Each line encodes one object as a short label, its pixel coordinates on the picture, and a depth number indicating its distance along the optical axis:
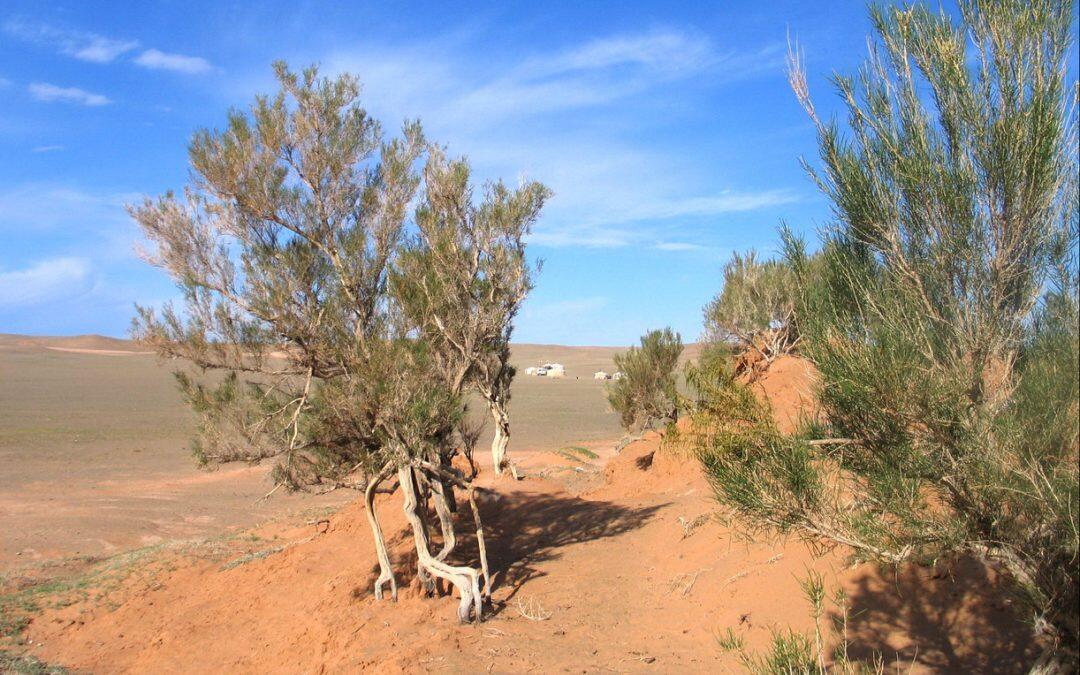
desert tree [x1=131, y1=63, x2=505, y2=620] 9.38
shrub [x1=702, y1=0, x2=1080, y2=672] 3.90
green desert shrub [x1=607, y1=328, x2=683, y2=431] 18.64
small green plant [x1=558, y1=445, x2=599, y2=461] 20.80
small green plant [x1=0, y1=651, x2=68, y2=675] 8.45
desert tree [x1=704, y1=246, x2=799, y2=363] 18.51
